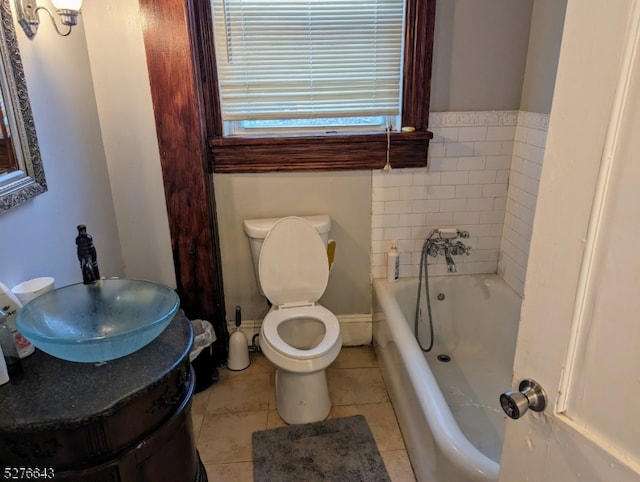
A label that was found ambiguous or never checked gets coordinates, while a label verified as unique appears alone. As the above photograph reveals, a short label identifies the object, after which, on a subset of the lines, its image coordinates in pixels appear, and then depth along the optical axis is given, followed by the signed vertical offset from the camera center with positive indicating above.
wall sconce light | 1.42 +0.22
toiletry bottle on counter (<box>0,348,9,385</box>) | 1.07 -0.65
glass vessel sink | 1.12 -0.62
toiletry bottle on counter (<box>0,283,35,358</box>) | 1.17 -0.57
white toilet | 2.06 -1.02
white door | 0.58 -0.25
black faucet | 1.42 -0.51
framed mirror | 1.33 -0.13
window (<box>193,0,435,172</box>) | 2.14 -0.01
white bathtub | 1.48 -1.24
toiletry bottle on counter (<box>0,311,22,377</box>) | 1.12 -0.63
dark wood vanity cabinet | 1.01 -0.74
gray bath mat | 1.83 -1.49
